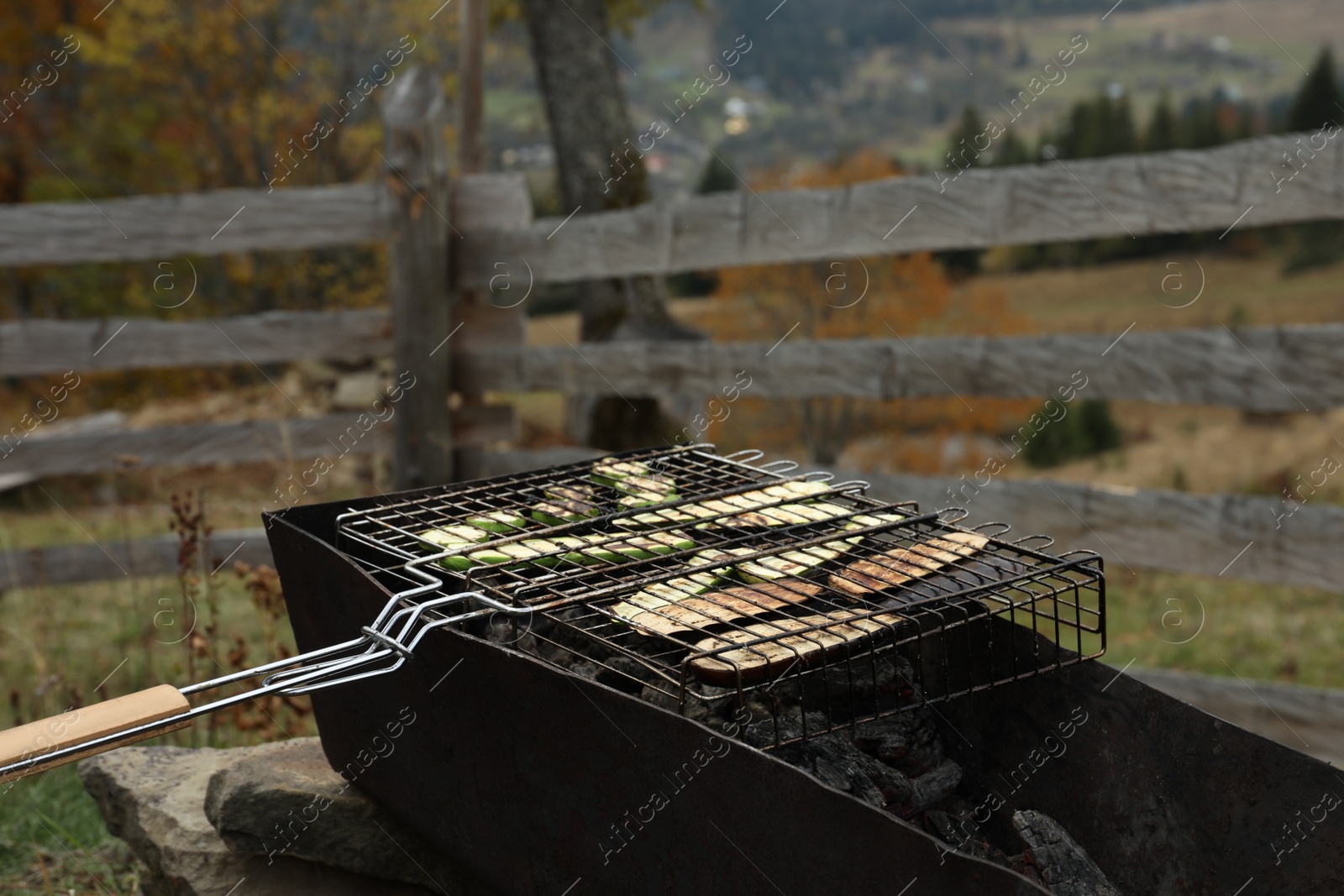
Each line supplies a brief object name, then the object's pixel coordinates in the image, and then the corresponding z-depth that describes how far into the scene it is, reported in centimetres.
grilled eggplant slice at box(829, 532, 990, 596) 204
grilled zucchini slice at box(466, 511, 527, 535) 239
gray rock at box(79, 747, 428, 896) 261
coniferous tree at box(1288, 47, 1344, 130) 1588
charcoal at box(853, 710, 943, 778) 204
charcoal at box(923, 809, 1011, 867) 195
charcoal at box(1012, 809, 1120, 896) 188
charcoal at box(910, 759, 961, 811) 200
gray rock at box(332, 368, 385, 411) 1001
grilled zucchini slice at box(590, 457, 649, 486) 276
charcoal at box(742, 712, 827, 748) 188
